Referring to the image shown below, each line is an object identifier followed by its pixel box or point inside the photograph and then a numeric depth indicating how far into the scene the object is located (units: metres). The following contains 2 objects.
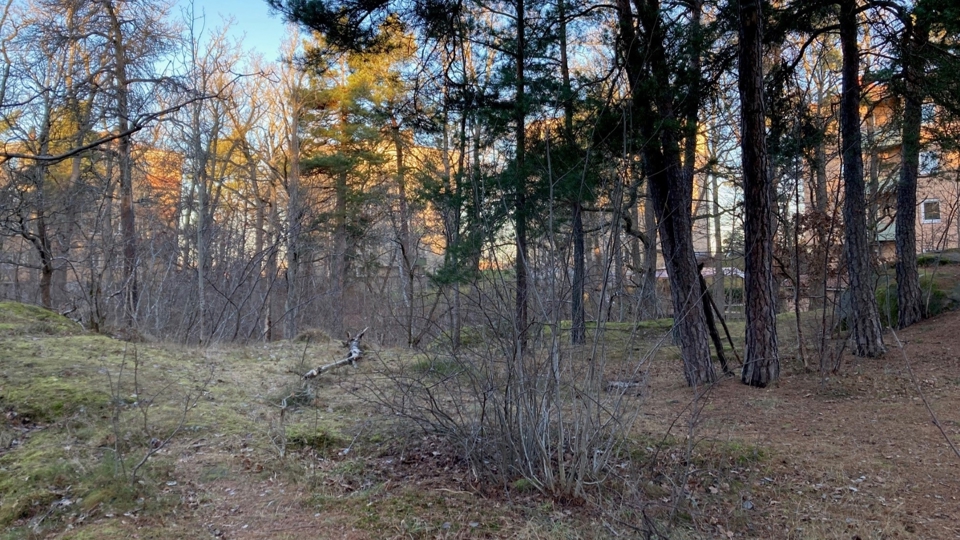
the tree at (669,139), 5.37
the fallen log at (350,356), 6.45
